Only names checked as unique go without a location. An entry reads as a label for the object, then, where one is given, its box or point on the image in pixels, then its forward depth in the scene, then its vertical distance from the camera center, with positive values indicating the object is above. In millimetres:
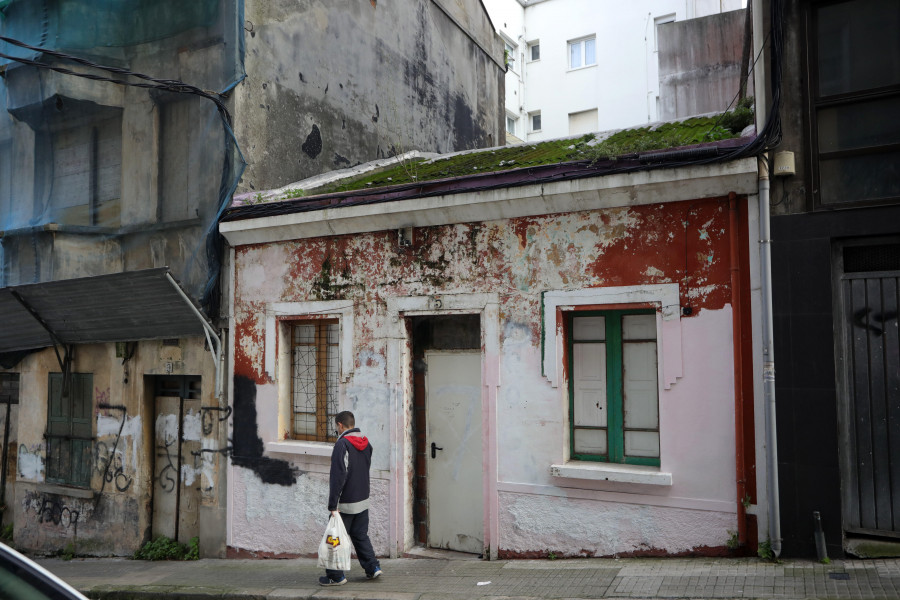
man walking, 7125 -1271
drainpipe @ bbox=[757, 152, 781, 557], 6387 +59
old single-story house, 6781 +102
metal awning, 9352 +757
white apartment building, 25719 +11204
